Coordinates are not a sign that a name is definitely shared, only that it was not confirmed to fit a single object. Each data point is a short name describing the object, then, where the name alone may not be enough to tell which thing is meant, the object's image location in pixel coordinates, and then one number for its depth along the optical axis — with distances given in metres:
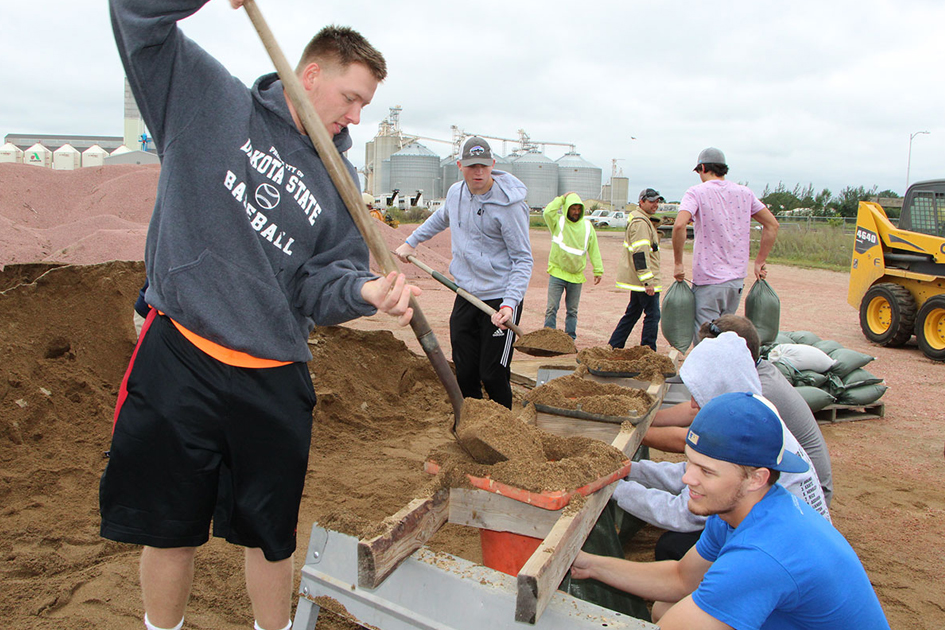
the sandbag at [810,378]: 5.38
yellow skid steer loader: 7.97
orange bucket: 2.02
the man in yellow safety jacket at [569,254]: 7.16
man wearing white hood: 2.43
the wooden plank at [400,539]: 1.55
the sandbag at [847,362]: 5.60
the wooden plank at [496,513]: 1.90
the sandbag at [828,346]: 5.99
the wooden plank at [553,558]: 1.46
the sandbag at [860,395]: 5.46
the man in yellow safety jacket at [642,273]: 6.71
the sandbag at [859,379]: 5.52
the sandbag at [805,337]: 6.39
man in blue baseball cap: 1.58
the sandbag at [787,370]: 5.45
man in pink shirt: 5.18
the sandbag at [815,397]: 5.18
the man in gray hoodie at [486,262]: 3.96
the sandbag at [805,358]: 5.48
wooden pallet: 5.38
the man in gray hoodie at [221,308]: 1.66
